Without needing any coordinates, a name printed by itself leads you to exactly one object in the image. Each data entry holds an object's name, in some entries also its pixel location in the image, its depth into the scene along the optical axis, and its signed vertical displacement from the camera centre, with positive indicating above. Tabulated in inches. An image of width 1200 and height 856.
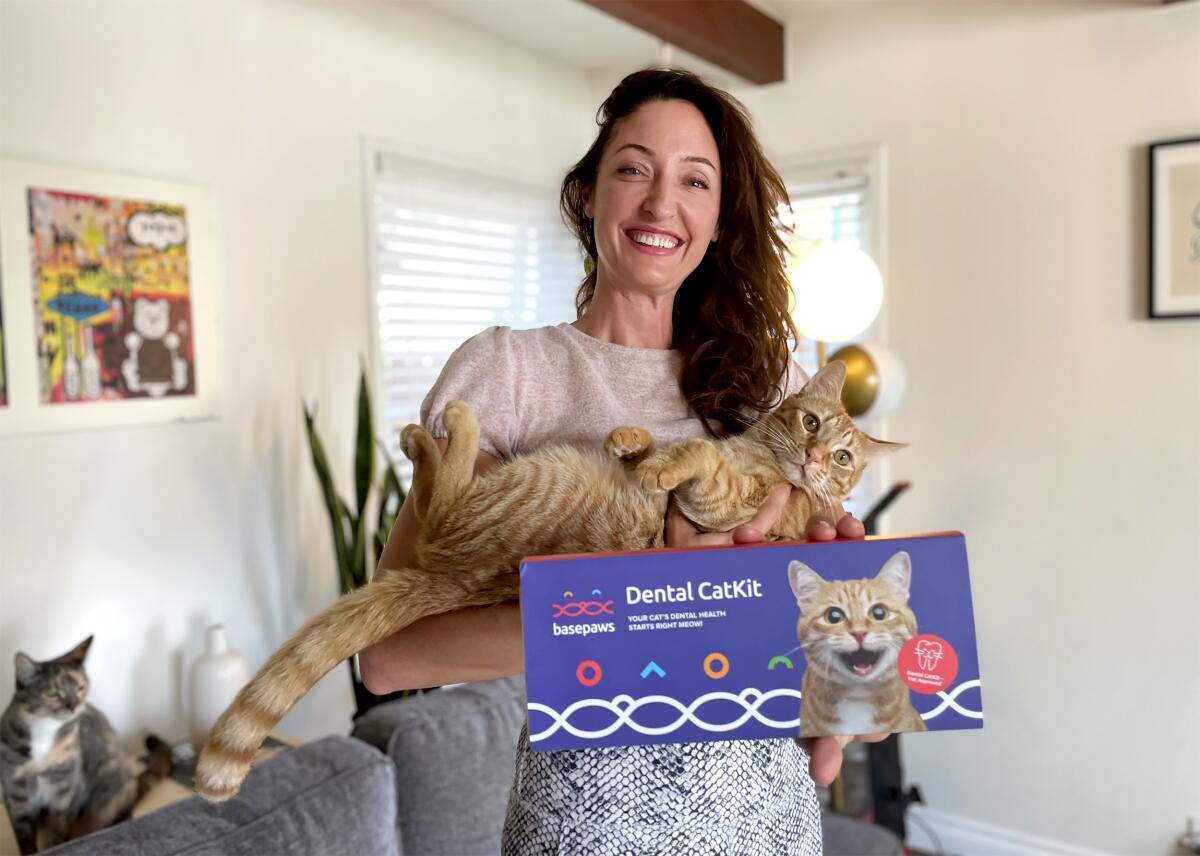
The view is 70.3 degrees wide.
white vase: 87.1 -30.6
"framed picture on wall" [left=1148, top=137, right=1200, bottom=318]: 102.4 +17.4
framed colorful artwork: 77.6 +8.7
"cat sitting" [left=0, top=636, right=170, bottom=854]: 67.4 -30.0
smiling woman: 40.8 -0.1
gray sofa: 58.4 -31.8
